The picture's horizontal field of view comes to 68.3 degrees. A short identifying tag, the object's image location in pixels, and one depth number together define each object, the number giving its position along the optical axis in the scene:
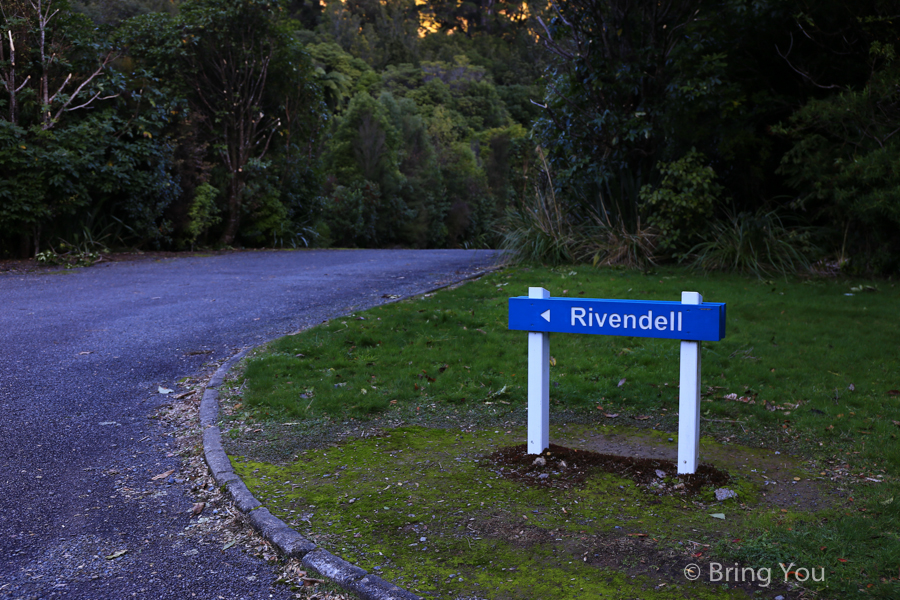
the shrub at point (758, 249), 9.91
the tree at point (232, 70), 16.48
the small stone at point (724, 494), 3.35
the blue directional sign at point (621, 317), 3.39
